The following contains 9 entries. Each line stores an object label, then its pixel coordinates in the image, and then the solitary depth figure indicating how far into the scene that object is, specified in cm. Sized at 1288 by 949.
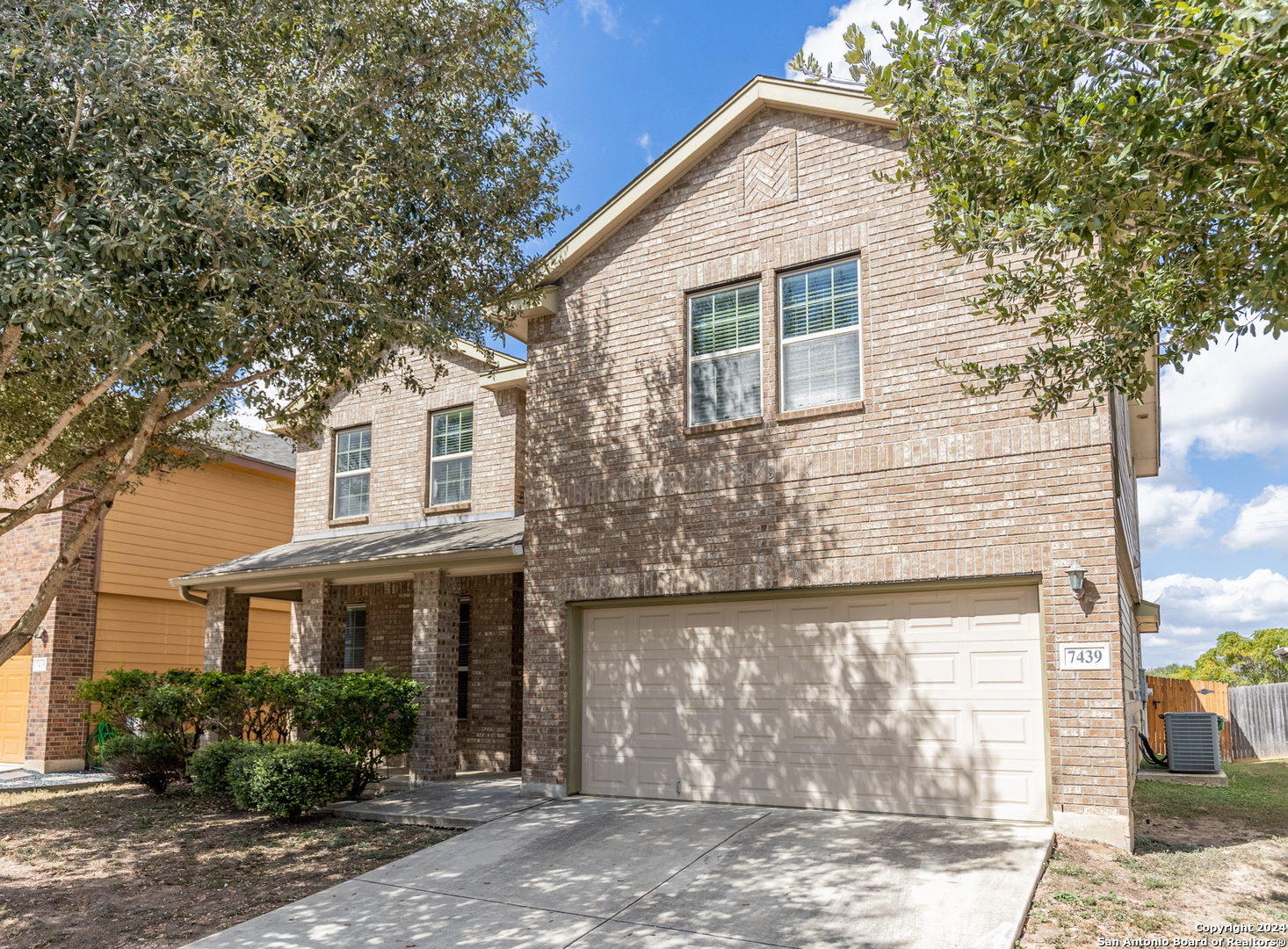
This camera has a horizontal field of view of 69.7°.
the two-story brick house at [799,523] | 857
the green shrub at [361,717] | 1165
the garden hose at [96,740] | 1633
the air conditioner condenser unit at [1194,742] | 1447
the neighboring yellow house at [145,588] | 1705
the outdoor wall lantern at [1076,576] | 819
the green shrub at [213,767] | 1151
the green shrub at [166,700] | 1291
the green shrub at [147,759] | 1285
